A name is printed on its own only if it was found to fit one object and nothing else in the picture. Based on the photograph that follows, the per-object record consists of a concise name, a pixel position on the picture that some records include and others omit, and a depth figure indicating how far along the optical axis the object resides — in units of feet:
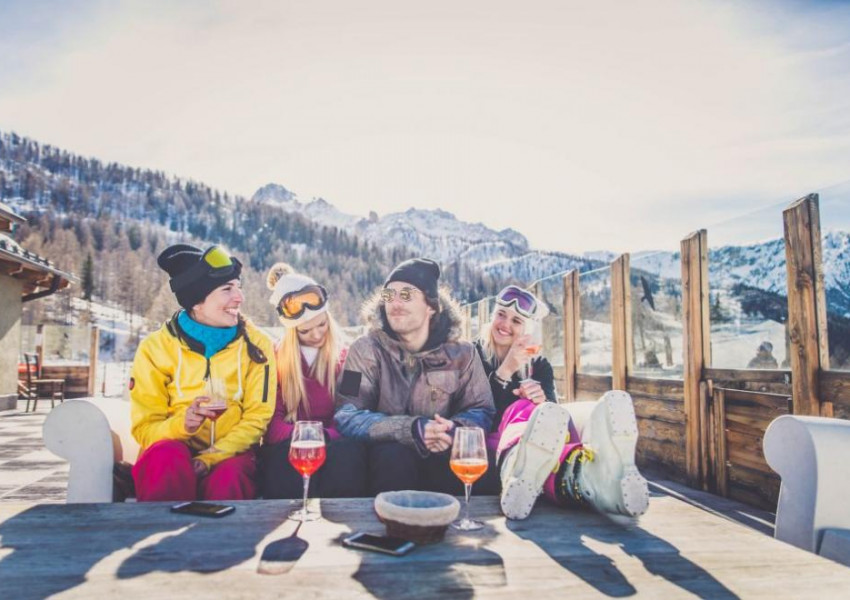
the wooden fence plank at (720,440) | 13.74
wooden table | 3.56
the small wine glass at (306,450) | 5.24
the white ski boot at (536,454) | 5.29
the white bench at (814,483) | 5.66
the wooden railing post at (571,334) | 21.31
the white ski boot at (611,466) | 5.12
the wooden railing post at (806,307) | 11.05
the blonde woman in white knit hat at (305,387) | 7.55
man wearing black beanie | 7.80
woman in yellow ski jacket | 6.85
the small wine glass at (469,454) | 5.12
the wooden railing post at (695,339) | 14.53
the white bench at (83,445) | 7.00
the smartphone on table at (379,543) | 4.12
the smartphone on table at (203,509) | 5.07
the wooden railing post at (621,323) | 18.08
